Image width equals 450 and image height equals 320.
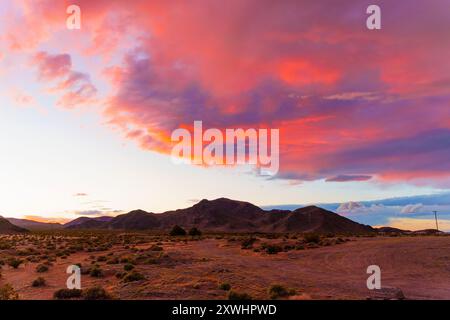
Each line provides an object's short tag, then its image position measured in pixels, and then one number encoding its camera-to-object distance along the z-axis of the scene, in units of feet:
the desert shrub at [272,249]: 124.57
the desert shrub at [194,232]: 288.92
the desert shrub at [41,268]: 90.98
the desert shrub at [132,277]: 69.51
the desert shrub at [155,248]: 133.90
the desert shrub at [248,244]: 149.09
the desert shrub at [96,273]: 80.21
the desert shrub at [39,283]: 70.71
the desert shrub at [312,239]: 154.69
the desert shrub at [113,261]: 100.53
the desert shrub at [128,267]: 82.61
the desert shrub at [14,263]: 100.10
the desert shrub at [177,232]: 287.50
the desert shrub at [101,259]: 109.21
